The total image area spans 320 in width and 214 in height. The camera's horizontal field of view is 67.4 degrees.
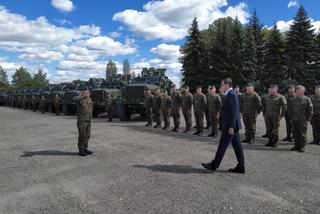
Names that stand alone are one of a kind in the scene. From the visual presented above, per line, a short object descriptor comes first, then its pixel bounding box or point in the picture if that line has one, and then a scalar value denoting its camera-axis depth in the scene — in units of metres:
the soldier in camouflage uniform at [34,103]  20.83
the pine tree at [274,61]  26.68
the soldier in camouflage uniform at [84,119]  5.65
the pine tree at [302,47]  24.84
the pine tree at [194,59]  27.95
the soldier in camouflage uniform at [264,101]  7.05
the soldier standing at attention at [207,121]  9.41
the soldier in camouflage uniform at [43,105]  18.04
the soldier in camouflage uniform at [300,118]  5.94
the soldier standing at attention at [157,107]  9.92
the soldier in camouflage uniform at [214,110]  7.76
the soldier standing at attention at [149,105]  10.34
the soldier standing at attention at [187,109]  8.70
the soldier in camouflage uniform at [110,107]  12.24
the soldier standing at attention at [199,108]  8.17
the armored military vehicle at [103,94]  13.63
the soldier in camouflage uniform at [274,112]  6.45
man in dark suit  4.43
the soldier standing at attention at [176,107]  8.97
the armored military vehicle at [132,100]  12.06
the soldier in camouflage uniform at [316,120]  6.81
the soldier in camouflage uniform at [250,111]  6.89
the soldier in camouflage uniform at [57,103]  16.22
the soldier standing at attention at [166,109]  9.48
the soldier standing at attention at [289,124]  7.29
